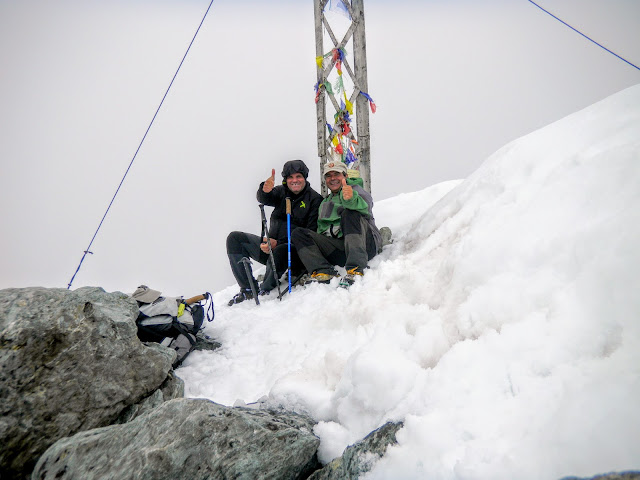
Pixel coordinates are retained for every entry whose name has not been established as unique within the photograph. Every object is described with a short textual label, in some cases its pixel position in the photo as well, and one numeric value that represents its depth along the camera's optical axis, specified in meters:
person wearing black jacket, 5.85
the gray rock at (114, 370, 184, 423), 2.70
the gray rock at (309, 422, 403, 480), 1.75
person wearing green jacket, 4.95
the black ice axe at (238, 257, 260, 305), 5.46
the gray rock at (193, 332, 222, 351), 4.04
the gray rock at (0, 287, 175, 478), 2.23
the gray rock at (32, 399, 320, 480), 1.79
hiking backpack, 3.81
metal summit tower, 6.35
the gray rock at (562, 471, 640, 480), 1.10
